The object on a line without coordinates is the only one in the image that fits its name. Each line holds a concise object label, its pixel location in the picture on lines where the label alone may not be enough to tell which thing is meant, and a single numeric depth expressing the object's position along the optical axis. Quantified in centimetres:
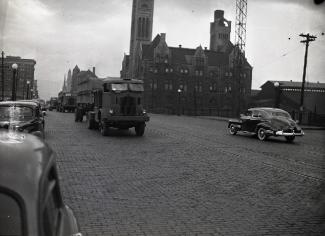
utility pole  3420
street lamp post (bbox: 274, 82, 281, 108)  3159
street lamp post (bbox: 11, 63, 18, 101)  3182
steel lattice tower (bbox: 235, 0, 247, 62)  5776
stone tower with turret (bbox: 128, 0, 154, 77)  9919
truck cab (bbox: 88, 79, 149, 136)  1770
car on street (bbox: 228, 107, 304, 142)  1791
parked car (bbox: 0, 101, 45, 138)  1100
